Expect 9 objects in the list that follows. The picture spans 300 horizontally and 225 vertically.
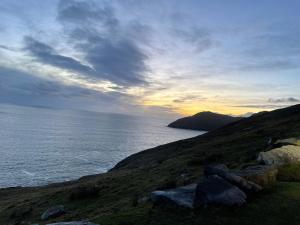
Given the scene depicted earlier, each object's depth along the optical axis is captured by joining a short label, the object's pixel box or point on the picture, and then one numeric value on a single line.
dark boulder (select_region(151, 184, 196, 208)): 11.48
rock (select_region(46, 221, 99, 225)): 10.80
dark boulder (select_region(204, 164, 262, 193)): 11.40
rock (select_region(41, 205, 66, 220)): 17.64
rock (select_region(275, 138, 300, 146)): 18.13
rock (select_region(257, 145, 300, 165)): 14.81
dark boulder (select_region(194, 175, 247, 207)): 10.83
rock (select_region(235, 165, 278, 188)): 11.89
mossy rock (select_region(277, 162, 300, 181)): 13.32
